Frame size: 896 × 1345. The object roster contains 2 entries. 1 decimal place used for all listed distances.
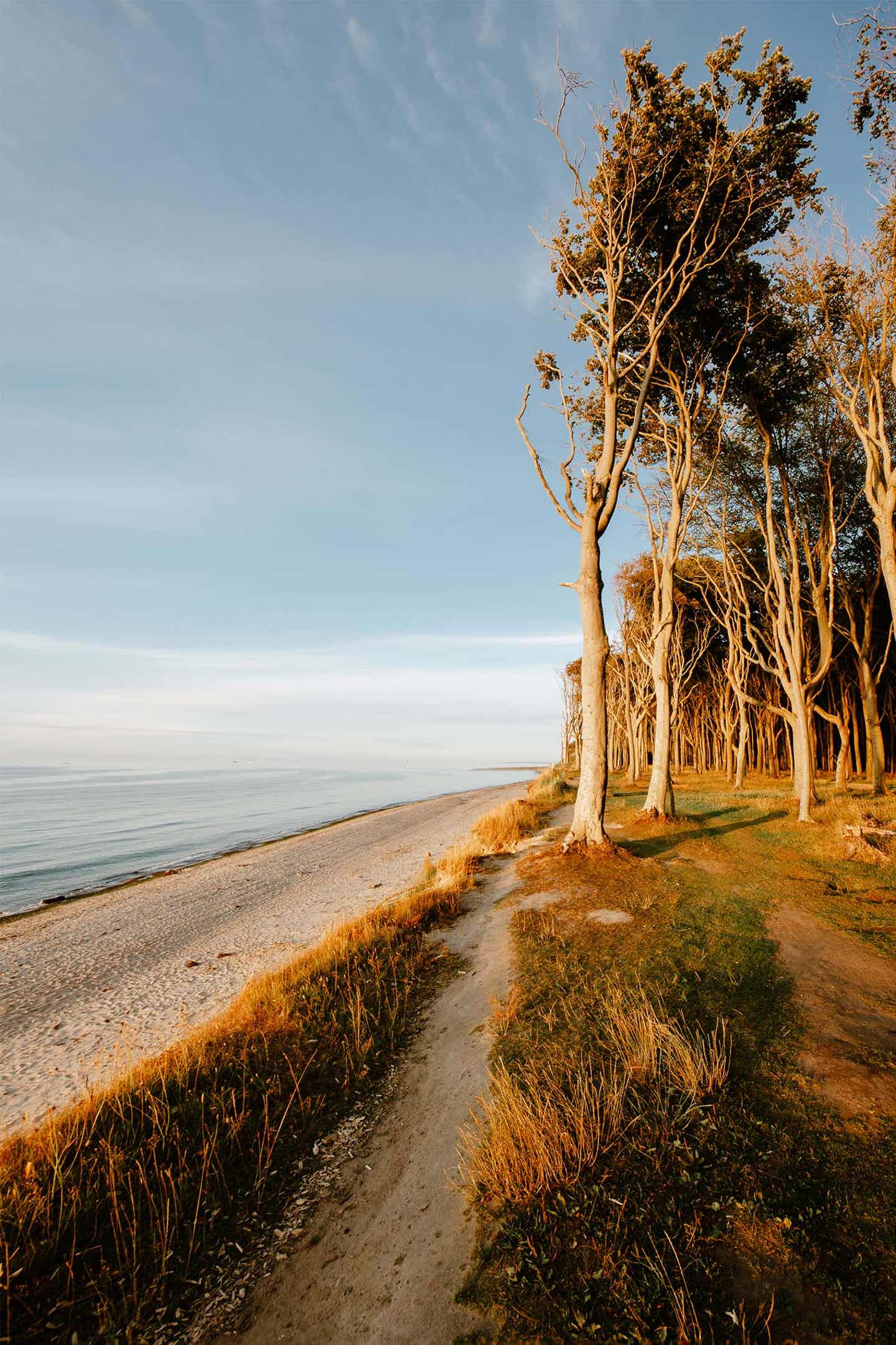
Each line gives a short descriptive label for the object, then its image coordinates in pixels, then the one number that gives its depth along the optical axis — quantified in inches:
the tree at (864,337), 493.0
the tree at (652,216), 498.6
